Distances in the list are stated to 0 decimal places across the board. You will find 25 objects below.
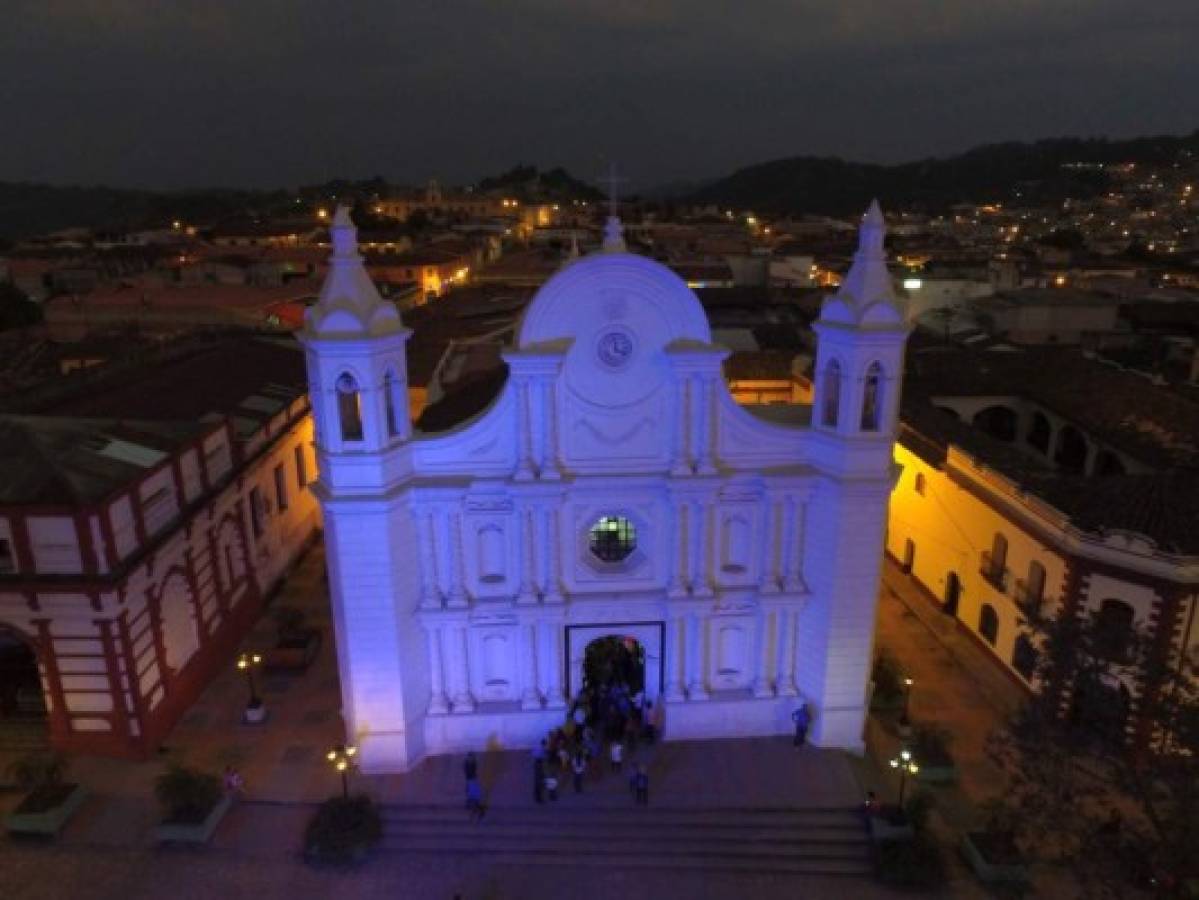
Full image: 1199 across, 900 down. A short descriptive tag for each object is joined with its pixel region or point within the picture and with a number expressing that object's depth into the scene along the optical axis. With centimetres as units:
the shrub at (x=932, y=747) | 2117
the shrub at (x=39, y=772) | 2030
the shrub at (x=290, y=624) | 2672
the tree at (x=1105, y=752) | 1366
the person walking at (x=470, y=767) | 1998
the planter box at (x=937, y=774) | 2102
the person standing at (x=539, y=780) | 2036
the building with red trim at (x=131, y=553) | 2023
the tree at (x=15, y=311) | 6425
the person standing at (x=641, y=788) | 2014
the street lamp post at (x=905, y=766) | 1905
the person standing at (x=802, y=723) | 2186
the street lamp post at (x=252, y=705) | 2350
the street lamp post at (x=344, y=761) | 1975
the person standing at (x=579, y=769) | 2064
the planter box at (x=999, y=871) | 1803
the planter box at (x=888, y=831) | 1898
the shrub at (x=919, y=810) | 1897
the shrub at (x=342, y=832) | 1898
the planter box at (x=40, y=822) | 1952
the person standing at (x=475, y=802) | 1988
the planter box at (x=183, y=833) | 1931
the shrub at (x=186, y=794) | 1942
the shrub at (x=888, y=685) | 2372
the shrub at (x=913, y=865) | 1819
